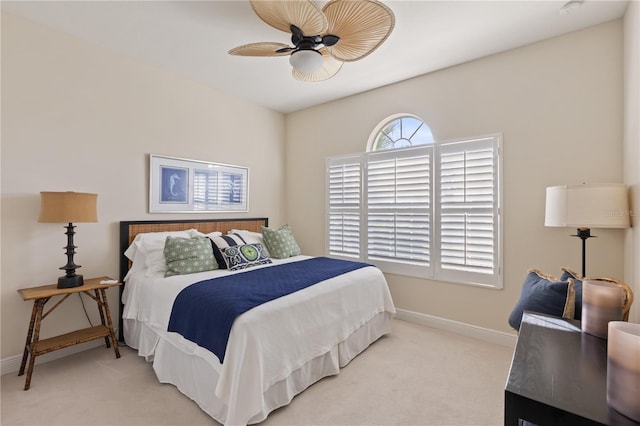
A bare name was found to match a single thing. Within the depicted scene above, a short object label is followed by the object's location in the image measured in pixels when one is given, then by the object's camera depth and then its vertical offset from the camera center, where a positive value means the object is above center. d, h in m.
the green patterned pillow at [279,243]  3.56 -0.38
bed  1.73 -0.88
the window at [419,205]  2.97 +0.08
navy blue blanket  1.82 -0.58
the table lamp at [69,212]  2.29 -0.01
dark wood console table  0.76 -0.50
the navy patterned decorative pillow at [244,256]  2.90 -0.45
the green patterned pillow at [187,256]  2.64 -0.41
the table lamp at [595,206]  1.95 +0.04
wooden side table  2.21 -0.93
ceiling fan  1.76 +1.20
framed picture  3.24 +0.31
